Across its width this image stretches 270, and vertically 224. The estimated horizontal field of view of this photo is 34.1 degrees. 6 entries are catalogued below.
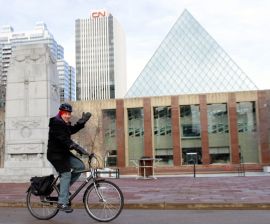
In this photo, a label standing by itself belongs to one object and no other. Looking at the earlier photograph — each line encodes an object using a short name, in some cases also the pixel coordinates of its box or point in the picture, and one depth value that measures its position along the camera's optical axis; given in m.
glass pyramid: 70.56
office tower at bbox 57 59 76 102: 95.40
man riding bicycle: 7.49
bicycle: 7.30
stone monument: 18.39
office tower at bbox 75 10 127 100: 187.38
